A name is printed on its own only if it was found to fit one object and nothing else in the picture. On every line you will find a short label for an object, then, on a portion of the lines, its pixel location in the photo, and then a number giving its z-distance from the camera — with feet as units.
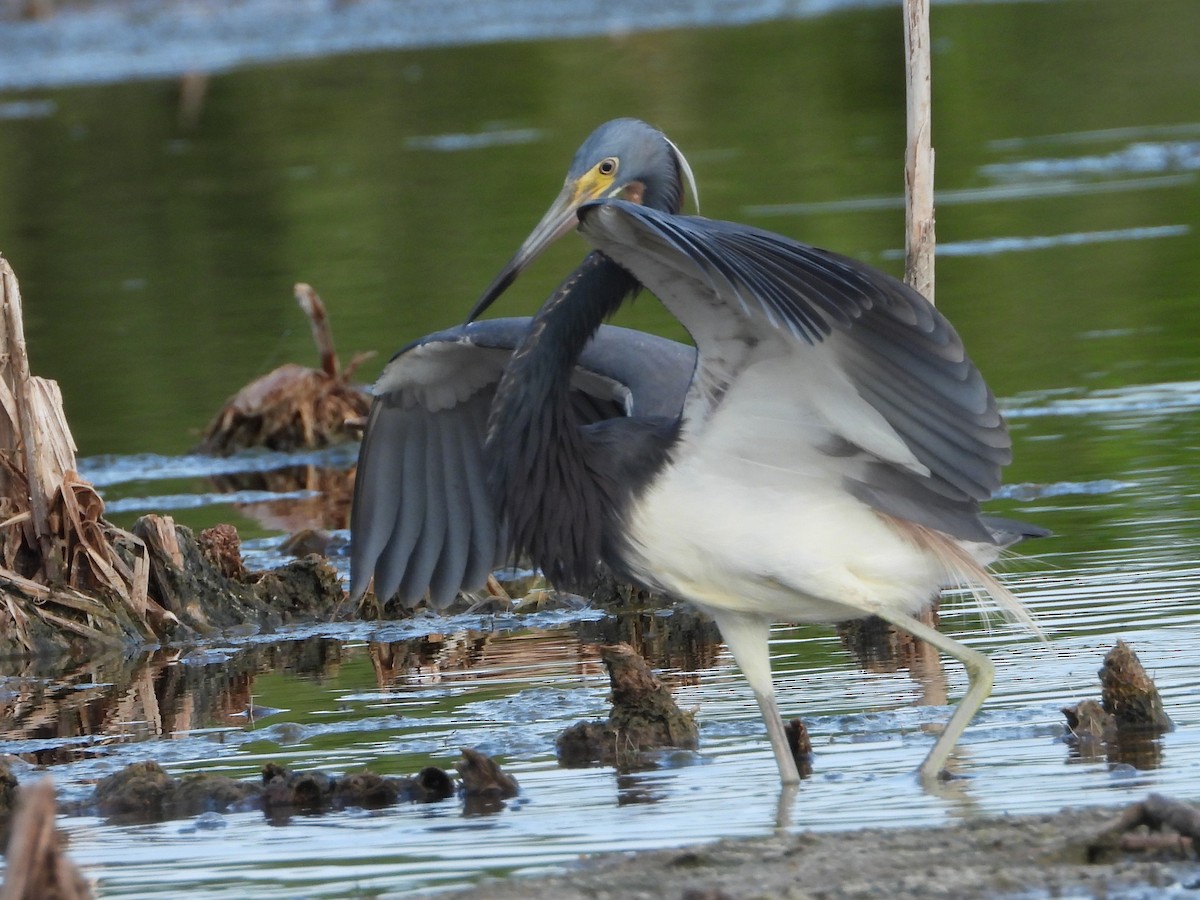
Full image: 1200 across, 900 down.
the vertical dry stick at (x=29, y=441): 53.89
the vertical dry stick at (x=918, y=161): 51.88
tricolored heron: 35.55
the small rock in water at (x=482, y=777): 38.37
